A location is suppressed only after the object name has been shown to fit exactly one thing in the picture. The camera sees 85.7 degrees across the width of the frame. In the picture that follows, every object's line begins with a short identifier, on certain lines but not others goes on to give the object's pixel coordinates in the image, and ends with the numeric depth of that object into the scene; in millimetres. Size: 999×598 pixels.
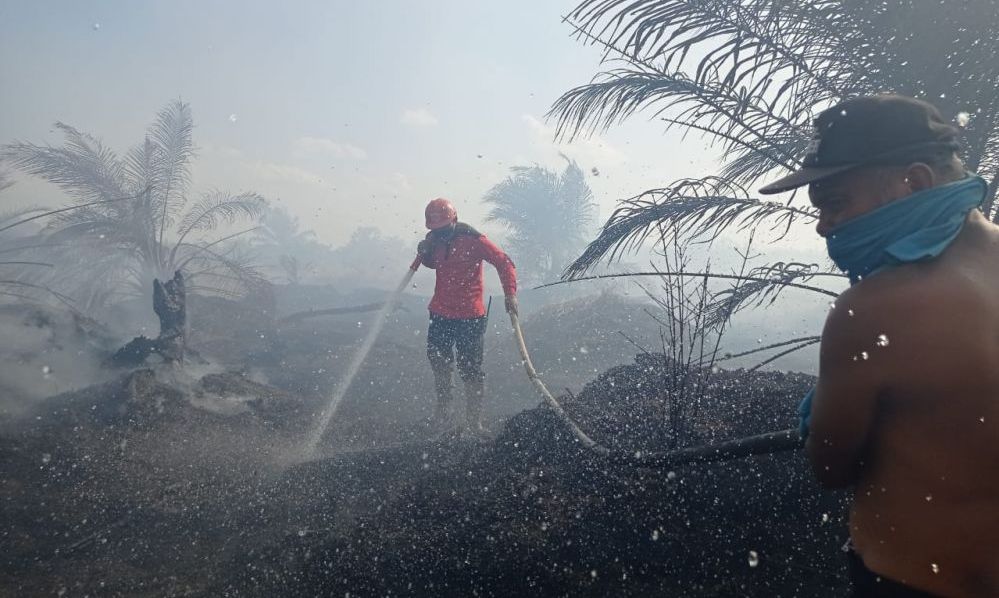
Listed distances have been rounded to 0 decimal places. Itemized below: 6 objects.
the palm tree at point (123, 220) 10789
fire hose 1904
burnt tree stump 8648
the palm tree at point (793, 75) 3389
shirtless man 1138
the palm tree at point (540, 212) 22719
